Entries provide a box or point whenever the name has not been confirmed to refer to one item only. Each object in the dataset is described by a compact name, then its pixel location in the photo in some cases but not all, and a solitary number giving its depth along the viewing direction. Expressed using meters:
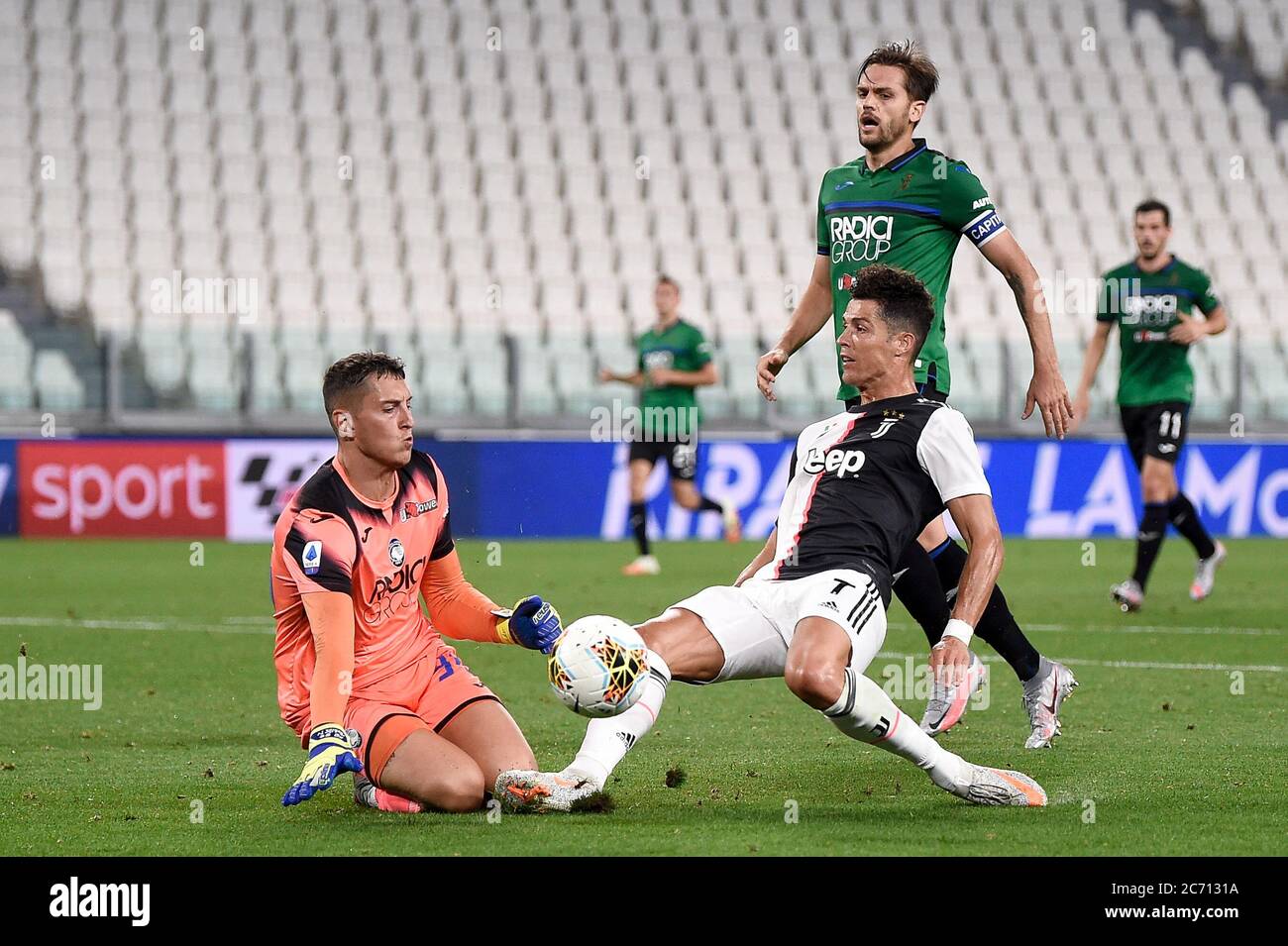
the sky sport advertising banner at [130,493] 32.94
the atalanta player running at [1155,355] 20.81
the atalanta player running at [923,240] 11.50
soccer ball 8.69
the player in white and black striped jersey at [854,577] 9.00
